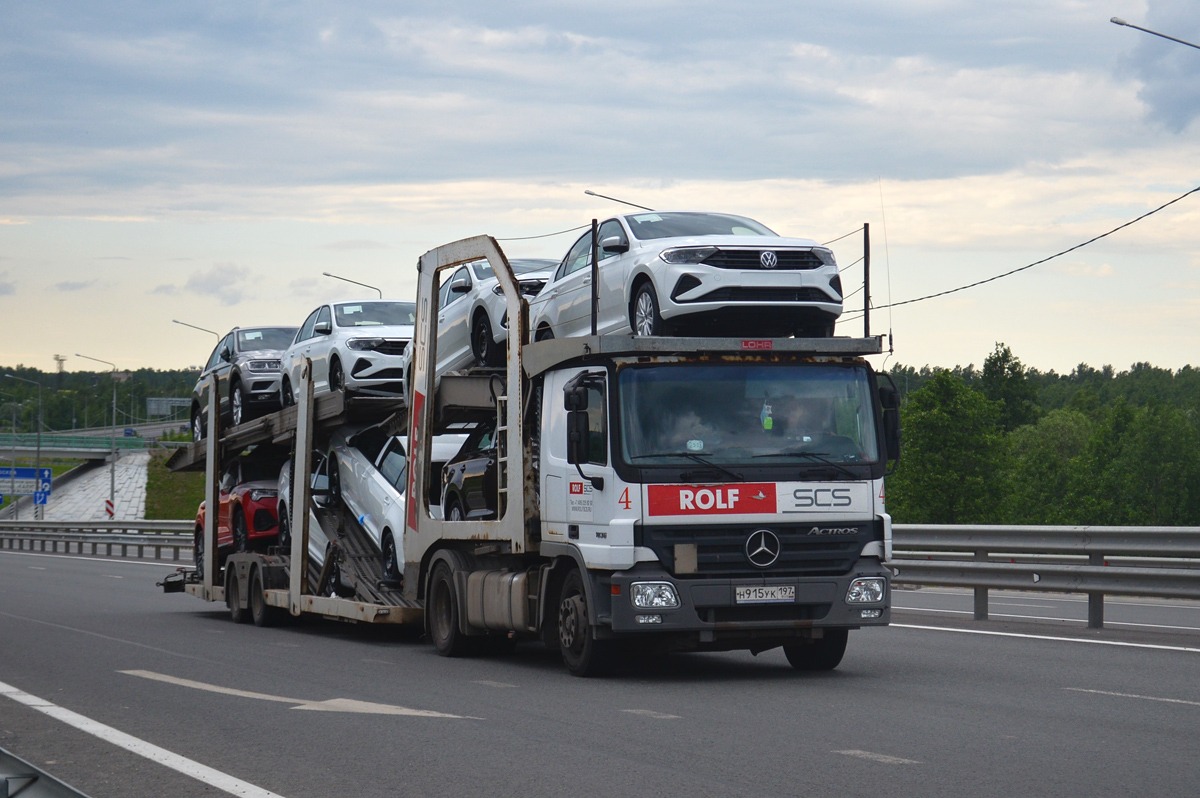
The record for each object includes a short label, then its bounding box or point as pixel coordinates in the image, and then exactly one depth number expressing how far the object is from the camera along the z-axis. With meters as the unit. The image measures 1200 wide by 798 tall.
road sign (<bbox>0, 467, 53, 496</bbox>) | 82.32
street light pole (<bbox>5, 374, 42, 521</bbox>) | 79.56
